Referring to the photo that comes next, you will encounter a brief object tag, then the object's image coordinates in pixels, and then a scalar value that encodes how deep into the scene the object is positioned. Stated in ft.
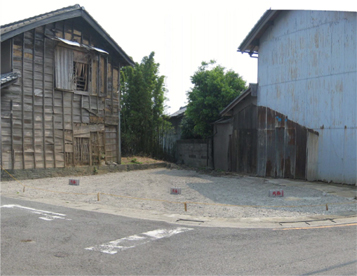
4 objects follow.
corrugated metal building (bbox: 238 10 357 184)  47.03
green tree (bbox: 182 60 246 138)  75.25
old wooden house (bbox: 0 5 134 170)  50.19
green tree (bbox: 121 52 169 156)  82.02
